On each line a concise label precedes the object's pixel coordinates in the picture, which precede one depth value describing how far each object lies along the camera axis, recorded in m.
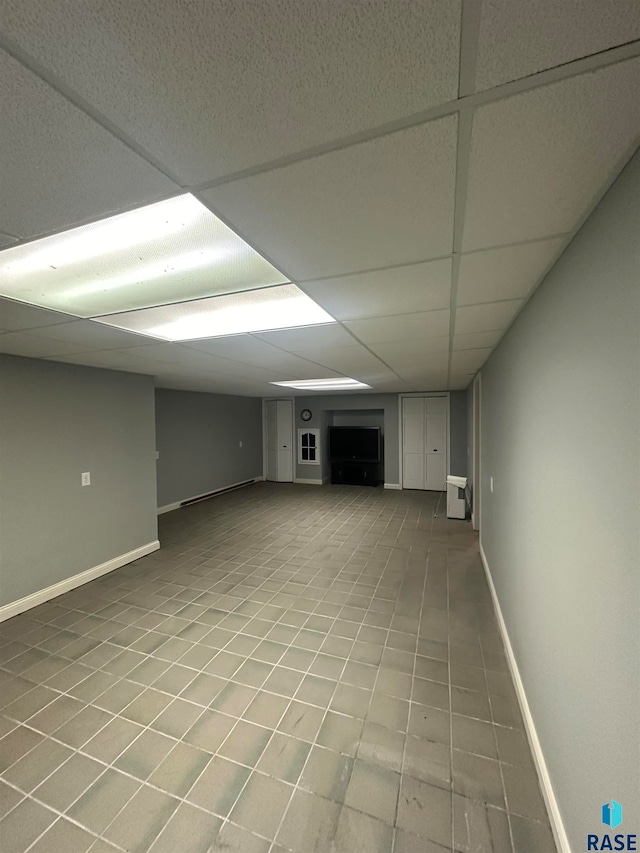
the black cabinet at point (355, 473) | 8.09
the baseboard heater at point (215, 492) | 6.41
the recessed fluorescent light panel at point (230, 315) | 1.62
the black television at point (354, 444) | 8.01
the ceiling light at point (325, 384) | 4.97
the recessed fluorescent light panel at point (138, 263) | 1.01
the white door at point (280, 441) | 8.38
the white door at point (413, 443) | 7.30
